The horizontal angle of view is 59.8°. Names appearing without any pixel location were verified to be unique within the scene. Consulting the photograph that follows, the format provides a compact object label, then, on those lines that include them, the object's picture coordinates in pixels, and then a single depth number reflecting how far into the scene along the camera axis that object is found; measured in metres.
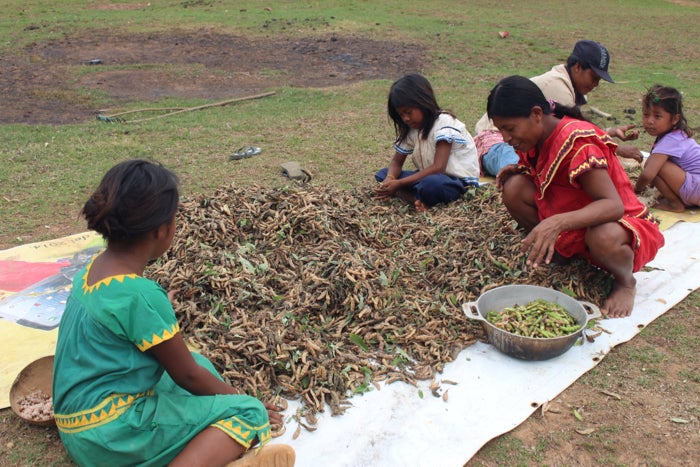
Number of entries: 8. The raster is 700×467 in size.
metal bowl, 3.03
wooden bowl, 2.83
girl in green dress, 2.06
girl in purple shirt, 4.95
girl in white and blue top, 4.71
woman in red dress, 3.24
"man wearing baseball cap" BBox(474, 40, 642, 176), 5.04
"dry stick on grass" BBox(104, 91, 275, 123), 7.92
